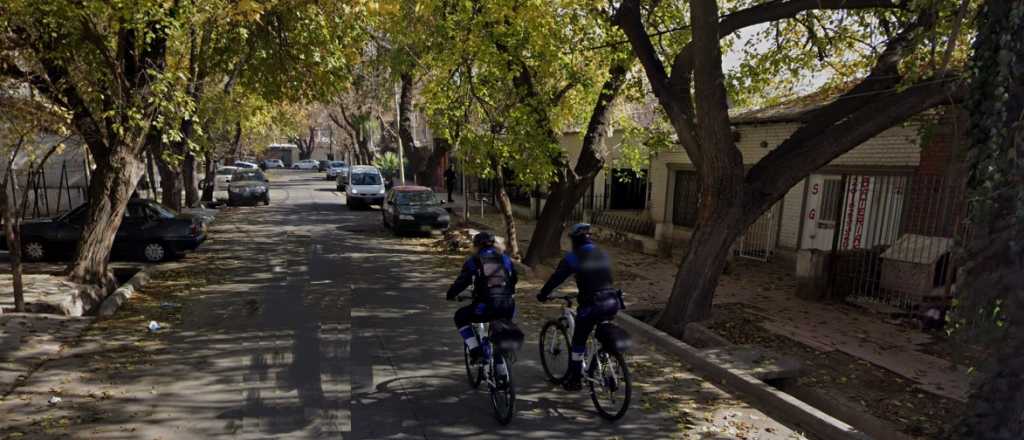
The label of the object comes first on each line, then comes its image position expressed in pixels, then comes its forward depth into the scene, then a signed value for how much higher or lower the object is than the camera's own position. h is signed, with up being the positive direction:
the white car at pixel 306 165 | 70.44 -0.90
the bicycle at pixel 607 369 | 5.23 -1.73
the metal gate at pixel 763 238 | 14.20 -1.27
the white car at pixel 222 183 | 29.50 -2.06
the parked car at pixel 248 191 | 25.88 -1.65
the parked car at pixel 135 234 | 12.24 -1.87
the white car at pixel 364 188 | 25.45 -1.18
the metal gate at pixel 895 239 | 9.04 -0.75
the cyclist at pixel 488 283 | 5.41 -1.05
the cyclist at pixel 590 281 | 5.37 -0.96
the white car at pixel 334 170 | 47.81 -0.94
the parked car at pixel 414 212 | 17.75 -1.45
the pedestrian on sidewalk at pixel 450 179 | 28.44 -0.62
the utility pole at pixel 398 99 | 25.81 +2.89
